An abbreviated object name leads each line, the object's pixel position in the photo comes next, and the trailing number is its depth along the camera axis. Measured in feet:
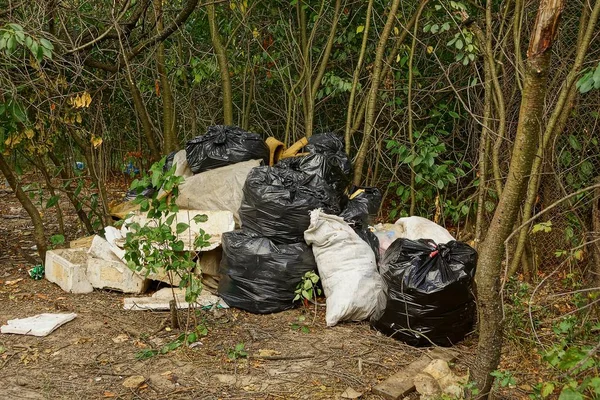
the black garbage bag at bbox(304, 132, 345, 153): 15.67
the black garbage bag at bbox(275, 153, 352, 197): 13.99
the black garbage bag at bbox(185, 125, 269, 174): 15.35
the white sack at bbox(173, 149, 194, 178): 15.79
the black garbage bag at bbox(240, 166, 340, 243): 12.98
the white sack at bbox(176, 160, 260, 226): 14.28
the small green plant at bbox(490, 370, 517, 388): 7.91
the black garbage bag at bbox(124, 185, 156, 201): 15.75
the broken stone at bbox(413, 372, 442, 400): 9.42
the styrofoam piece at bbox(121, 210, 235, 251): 13.69
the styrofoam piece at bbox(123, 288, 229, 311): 12.82
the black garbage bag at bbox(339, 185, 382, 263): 13.64
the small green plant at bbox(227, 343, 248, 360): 10.79
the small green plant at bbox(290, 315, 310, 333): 12.05
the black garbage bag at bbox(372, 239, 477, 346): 11.30
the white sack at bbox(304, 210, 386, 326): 12.17
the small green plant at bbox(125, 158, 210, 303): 10.93
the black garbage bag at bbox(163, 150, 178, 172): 16.29
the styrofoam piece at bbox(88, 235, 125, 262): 13.96
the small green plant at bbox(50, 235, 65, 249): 15.20
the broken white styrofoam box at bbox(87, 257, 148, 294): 13.69
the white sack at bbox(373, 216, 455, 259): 13.71
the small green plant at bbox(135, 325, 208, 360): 10.79
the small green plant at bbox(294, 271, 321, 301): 12.42
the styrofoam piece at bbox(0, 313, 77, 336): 11.59
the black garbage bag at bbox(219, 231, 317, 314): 12.85
